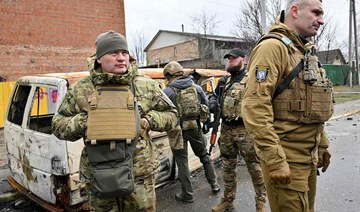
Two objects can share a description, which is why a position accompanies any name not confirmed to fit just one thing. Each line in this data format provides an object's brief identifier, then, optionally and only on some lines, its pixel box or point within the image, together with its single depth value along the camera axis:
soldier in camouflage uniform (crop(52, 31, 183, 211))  2.39
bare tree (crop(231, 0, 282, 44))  21.26
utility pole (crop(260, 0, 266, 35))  9.07
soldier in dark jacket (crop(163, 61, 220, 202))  4.35
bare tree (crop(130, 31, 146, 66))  58.98
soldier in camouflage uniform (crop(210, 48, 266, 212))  3.83
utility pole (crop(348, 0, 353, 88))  26.41
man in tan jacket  2.16
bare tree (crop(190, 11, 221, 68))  33.59
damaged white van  3.55
